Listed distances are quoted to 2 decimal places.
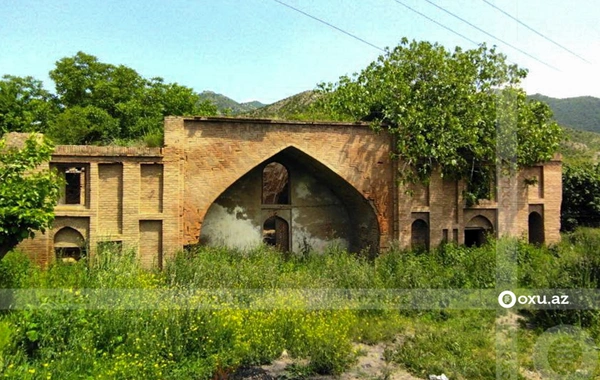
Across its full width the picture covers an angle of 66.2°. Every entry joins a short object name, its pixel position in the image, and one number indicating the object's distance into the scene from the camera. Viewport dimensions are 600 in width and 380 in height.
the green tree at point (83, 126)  18.88
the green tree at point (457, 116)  12.55
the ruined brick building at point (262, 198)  10.99
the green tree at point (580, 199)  17.45
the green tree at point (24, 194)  7.39
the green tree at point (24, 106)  24.97
